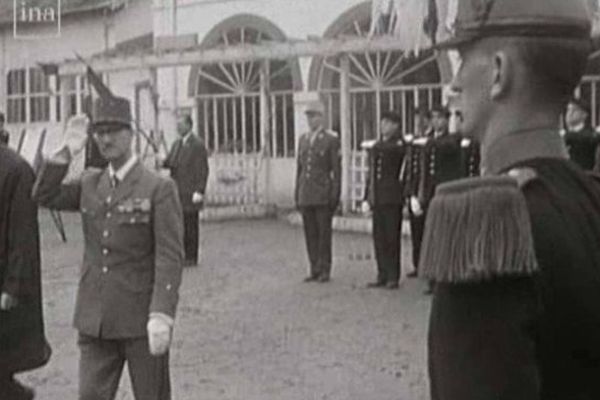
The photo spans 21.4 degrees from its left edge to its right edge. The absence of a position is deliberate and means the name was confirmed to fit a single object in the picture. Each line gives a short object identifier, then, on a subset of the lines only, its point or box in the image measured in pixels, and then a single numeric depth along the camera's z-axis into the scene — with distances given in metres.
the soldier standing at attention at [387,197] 16.27
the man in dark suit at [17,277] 7.49
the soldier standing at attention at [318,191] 16.97
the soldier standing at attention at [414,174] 16.03
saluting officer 7.07
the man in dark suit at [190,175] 18.73
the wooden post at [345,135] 24.02
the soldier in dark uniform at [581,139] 14.44
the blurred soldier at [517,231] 2.32
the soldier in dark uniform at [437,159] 15.62
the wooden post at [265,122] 28.05
